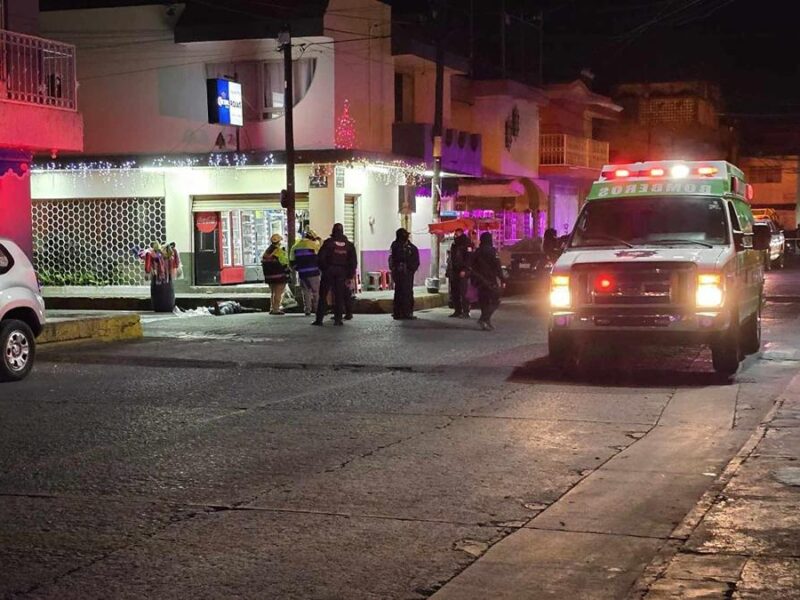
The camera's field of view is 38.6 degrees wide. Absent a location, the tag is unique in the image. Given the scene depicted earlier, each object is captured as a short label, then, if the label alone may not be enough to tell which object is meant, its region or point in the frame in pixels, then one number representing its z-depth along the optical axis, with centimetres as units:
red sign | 3062
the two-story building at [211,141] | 2864
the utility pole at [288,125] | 2595
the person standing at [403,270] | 2138
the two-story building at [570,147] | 4428
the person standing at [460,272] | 2200
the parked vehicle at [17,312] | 1334
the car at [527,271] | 3134
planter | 2489
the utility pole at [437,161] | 2764
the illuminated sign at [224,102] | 2719
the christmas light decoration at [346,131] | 2867
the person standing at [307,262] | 2245
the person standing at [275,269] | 2338
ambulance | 1282
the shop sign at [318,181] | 2842
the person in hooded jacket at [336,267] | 2055
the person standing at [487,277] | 1936
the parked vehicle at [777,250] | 4116
